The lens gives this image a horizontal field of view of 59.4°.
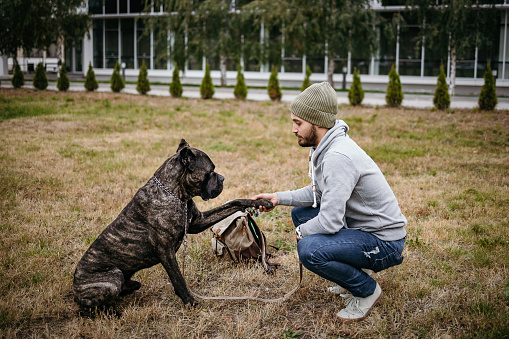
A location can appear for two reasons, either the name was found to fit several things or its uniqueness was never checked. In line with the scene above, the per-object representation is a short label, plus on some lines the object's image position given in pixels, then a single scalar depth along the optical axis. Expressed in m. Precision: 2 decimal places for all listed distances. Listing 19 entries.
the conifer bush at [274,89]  19.81
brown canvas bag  4.45
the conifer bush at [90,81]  21.83
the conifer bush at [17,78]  22.12
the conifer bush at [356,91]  17.67
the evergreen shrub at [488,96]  15.56
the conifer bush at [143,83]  21.41
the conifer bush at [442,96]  16.14
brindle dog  3.37
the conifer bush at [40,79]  21.52
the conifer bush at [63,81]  21.28
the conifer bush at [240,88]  20.00
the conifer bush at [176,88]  20.67
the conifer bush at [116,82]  21.36
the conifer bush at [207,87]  20.23
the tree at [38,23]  23.47
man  3.13
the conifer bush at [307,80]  19.54
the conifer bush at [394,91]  17.09
